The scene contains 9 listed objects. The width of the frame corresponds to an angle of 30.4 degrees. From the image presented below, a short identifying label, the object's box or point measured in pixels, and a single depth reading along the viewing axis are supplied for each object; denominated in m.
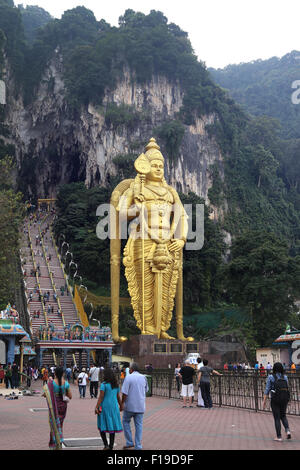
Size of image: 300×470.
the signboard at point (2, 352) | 20.19
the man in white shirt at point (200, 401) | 12.06
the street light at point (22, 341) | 21.35
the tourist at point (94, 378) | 14.87
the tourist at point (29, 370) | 22.76
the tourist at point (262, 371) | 15.39
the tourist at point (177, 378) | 14.87
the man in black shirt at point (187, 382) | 12.04
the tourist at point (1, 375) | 18.00
